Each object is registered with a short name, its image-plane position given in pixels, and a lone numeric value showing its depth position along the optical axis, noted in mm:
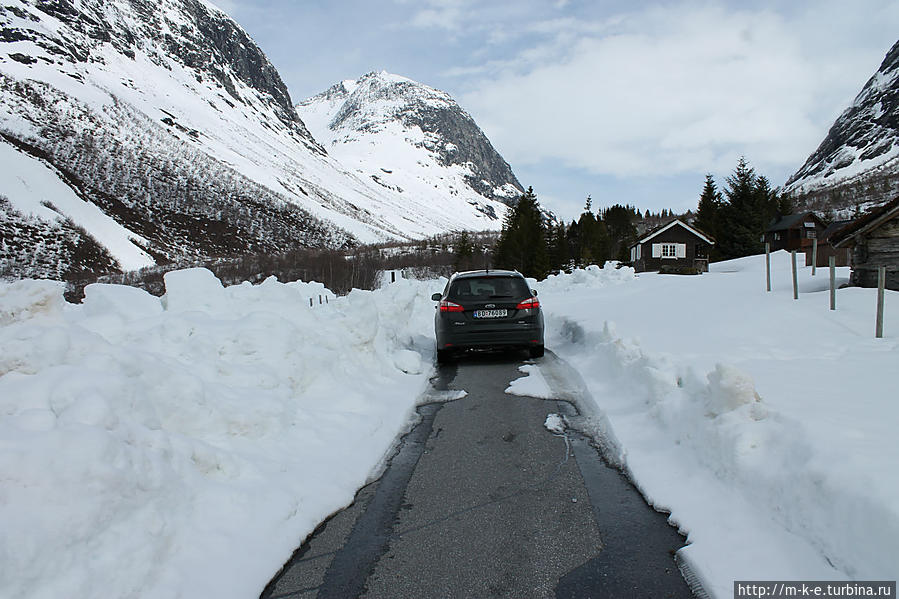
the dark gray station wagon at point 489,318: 9312
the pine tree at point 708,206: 58344
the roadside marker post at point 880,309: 7988
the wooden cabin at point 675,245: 48188
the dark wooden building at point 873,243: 13656
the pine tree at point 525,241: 51062
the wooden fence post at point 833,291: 10227
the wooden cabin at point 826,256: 31156
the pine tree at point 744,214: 47281
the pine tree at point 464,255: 67938
